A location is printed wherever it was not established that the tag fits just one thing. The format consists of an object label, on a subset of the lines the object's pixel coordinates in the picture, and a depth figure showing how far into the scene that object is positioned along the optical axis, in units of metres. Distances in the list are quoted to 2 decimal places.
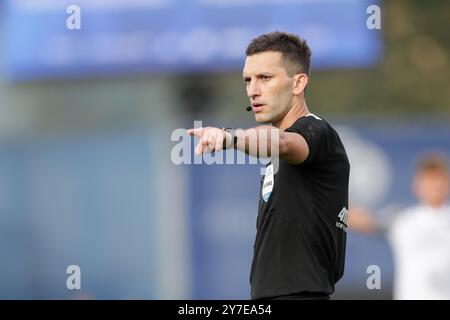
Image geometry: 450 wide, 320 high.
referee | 6.99
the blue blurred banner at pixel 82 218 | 19.16
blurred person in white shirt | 12.59
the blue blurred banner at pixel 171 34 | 20.73
